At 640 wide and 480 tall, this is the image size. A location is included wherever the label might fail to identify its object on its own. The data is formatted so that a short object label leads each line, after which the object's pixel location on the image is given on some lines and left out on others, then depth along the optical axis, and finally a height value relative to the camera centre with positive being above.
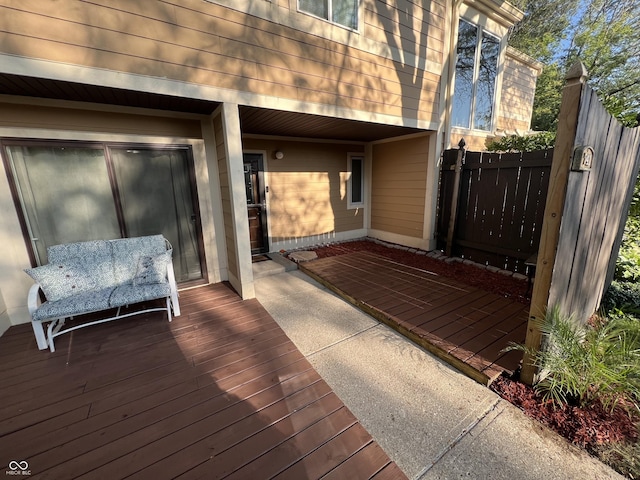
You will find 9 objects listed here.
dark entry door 5.08 -0.32
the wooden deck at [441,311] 2.16 -1.45
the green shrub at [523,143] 4.70 +0.66
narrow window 6.32 +0.01
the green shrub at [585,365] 1.62 -1.21
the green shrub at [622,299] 2.80 -1.37
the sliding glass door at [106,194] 2.80 -0.06
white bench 2.39 -0.94
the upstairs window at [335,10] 3.20 +2.22
